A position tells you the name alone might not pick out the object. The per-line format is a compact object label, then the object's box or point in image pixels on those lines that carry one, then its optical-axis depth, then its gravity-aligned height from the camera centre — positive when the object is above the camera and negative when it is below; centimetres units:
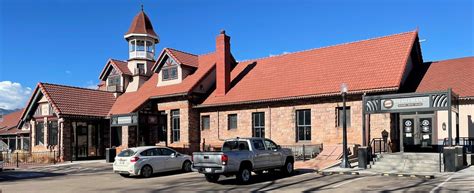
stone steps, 1938 -219
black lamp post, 2007 -132
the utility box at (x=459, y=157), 1846 -186
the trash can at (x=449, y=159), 1792 -181
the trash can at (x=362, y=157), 2022 -193
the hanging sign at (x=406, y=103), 1894 +40
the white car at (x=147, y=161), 2011 -211
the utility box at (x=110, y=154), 3006 -258
